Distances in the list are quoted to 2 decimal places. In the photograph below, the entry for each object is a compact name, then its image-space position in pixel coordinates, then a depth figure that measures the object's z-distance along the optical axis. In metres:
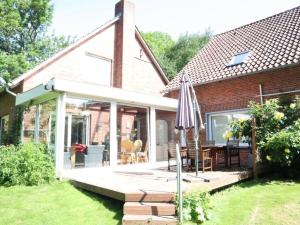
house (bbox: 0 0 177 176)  9.30
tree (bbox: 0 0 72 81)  23.78
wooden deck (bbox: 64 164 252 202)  5.91
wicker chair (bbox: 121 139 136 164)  10.71
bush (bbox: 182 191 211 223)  5.37
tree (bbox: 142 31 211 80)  29.66
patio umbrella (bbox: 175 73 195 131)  7.90
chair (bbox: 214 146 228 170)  9.48
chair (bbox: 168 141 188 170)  9.77
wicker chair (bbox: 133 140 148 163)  11.39
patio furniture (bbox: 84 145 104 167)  9.64
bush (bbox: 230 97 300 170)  8.33
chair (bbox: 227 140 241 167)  10.19
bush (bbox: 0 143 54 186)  8.16
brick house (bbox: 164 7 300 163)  11.90
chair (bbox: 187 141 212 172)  8.57
